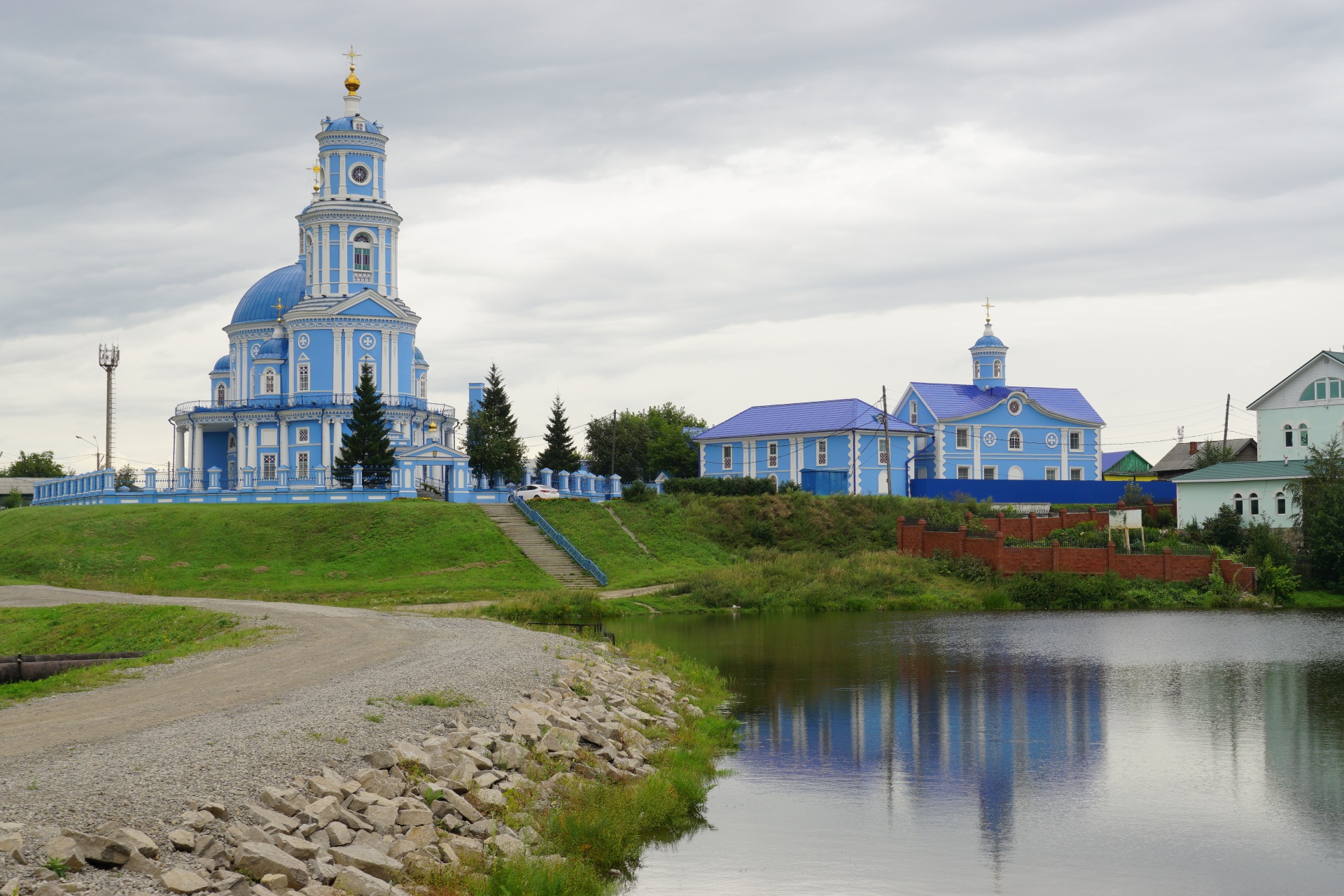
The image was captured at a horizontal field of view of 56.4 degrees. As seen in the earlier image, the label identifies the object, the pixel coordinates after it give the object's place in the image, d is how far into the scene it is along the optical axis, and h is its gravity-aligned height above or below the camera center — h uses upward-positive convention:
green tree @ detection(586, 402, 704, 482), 93.94 +5.61
